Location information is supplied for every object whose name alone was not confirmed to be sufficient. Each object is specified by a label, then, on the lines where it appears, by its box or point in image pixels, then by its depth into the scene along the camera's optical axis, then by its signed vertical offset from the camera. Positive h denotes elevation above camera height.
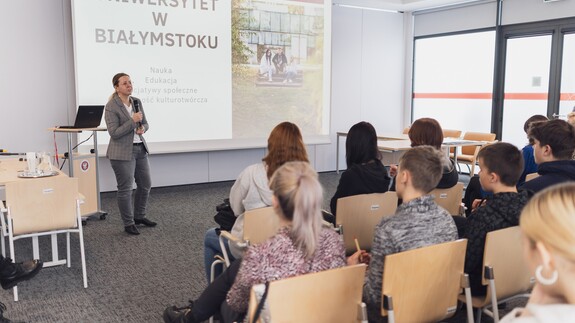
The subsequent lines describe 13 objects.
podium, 5.09 -0.84
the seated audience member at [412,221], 2.01 -0.50
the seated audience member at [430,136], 3.38 -0.25
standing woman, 4.50 -0.40
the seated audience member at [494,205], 2.32 -0.49
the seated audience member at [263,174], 2.64 -0.41
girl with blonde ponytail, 1.74 -0.51
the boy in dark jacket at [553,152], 2.84 -0.30
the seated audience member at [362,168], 3.10 -0.43
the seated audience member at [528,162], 3.91 -0.47
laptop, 4.66 -0.18
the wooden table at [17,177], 3.40 -0.55
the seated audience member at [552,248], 1.01 -0.30
